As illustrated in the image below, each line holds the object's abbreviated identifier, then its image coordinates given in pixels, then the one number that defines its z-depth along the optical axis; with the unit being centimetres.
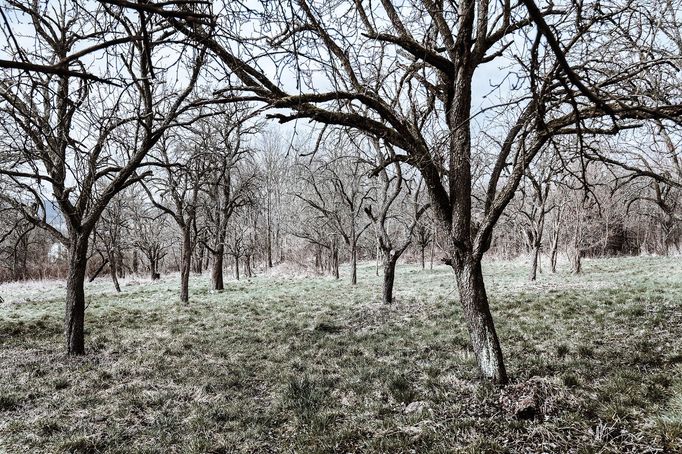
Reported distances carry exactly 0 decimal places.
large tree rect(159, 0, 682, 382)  403
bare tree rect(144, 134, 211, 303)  1320
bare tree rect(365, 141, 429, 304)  1129
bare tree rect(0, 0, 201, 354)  642
